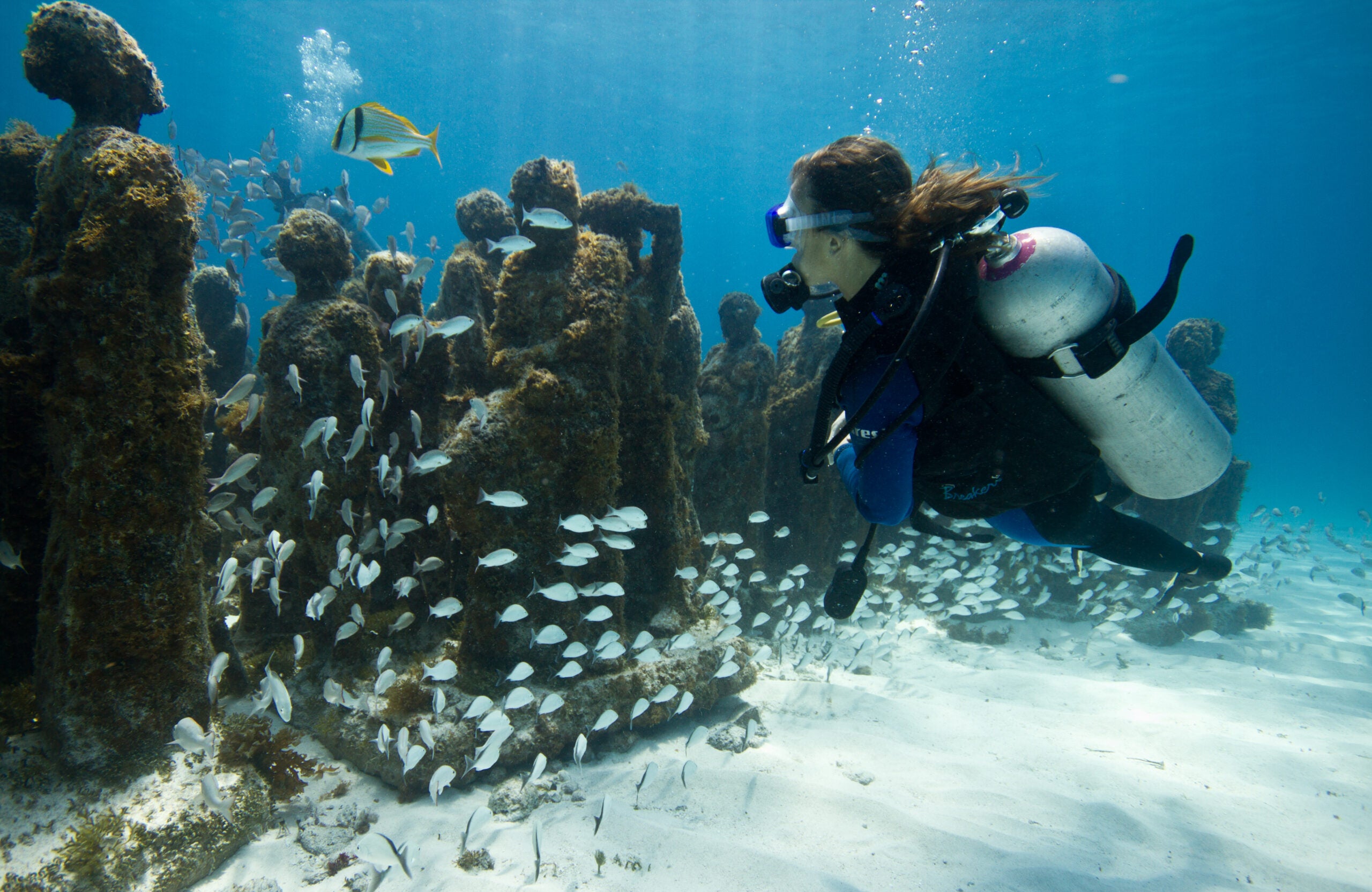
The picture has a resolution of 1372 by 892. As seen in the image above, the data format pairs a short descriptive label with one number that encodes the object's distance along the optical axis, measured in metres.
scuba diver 2.48
